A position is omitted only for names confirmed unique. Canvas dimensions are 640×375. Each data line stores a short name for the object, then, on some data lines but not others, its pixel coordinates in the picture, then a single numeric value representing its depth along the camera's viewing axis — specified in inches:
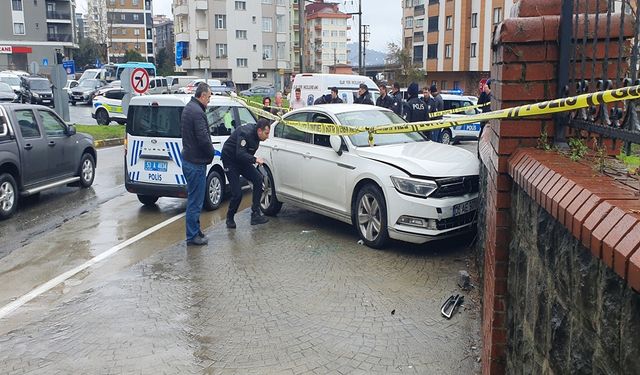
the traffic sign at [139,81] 649.0
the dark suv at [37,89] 1441.6
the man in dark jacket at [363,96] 569.9
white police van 386.0
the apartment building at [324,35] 4982.8
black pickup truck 385.7
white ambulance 839.7
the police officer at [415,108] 568.4
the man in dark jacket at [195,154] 315.3
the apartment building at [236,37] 2935.5
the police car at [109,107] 1051.9
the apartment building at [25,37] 2935.5
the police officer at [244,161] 355.3
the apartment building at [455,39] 2375.7
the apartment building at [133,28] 4498.0
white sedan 285.4
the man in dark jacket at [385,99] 577.5
